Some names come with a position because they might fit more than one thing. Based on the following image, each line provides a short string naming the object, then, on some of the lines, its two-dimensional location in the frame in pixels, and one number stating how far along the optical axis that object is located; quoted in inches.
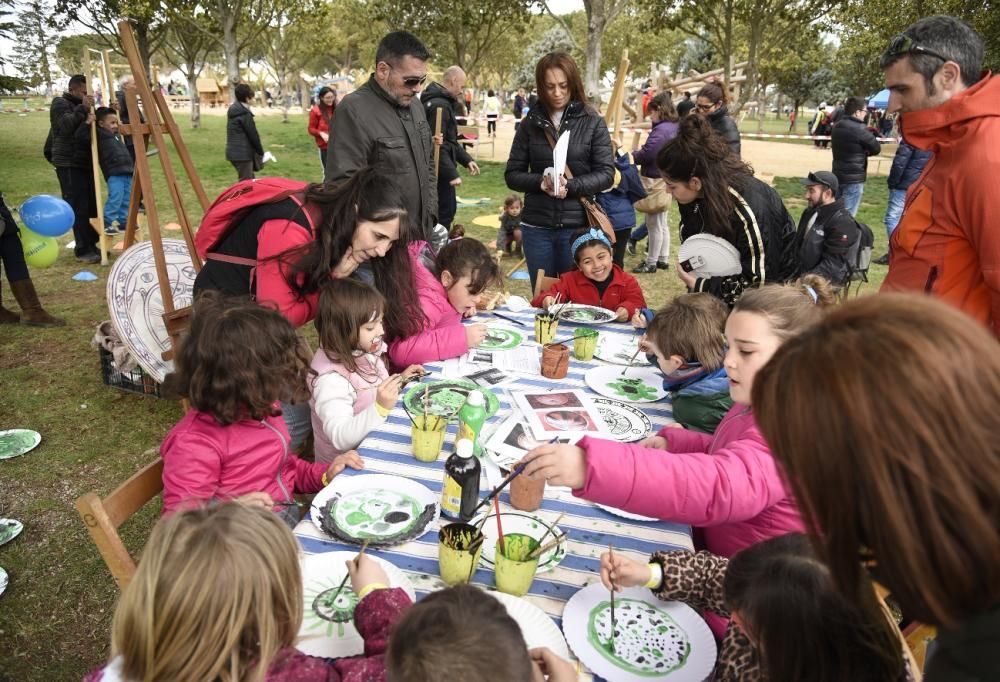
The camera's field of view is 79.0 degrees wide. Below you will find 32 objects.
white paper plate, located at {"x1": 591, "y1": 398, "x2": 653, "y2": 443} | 90.3
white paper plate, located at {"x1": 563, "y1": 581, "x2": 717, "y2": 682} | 50.5
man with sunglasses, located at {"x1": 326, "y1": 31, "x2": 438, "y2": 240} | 149.3
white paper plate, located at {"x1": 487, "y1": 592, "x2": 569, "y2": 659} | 52.7
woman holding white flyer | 169.0
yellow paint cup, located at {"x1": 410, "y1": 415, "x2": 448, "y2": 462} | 79.7
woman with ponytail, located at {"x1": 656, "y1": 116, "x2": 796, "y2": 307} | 120.8
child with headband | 154.3
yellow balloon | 214.5
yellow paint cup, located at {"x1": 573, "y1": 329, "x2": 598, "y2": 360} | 117.5
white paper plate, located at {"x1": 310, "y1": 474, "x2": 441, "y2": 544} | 71.2
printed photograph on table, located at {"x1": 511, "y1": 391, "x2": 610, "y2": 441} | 89.4
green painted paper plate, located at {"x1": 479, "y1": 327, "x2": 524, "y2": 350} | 124.2
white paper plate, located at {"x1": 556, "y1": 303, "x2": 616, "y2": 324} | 143.4
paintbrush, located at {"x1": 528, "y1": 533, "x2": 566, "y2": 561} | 56.4
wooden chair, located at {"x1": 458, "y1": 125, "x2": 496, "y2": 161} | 638.8
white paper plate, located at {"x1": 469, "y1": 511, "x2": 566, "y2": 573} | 62.4
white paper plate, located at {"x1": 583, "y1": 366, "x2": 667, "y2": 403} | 105.0
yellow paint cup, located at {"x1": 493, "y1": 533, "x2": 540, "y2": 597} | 56.5
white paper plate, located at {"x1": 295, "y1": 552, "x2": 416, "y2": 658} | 52.7
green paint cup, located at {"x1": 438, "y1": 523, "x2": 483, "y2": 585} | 56.9
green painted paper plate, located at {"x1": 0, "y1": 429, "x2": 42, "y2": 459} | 142.3
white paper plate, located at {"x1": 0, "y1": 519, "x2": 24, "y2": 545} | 115.5
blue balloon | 209.0
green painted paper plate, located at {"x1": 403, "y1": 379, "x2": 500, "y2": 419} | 94.1
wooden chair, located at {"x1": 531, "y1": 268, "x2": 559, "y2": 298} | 166.1
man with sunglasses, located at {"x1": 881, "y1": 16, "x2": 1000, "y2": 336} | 84.2
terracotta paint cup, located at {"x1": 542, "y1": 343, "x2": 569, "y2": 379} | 107.7
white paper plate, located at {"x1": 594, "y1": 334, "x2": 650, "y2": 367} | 119.3
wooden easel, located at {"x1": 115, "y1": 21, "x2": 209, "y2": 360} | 135.9
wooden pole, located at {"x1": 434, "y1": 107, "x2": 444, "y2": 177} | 221.7
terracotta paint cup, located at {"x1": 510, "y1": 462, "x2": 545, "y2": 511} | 69.4
